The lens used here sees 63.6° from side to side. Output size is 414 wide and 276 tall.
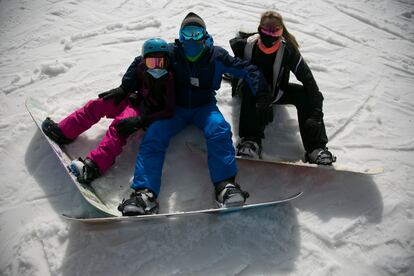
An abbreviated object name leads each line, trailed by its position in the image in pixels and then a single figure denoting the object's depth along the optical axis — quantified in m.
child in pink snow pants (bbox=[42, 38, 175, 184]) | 3.32
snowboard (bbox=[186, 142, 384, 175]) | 3.29
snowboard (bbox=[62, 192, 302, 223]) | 2.76
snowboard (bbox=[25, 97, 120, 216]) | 2.96
